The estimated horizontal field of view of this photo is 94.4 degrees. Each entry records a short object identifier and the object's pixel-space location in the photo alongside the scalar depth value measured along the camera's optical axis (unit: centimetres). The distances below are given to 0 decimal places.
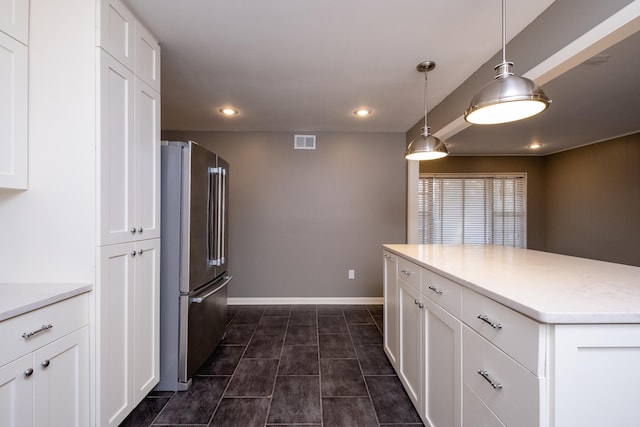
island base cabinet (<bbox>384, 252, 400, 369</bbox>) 219
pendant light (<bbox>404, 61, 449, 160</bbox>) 224
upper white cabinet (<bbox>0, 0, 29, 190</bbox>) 128
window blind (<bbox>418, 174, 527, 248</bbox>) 583
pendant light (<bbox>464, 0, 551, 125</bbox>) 126
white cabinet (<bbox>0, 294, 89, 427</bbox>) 104
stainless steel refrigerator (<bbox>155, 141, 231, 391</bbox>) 199
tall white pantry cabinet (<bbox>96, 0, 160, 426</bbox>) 142
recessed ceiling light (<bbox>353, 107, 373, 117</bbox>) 317
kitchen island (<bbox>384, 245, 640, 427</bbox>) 80
